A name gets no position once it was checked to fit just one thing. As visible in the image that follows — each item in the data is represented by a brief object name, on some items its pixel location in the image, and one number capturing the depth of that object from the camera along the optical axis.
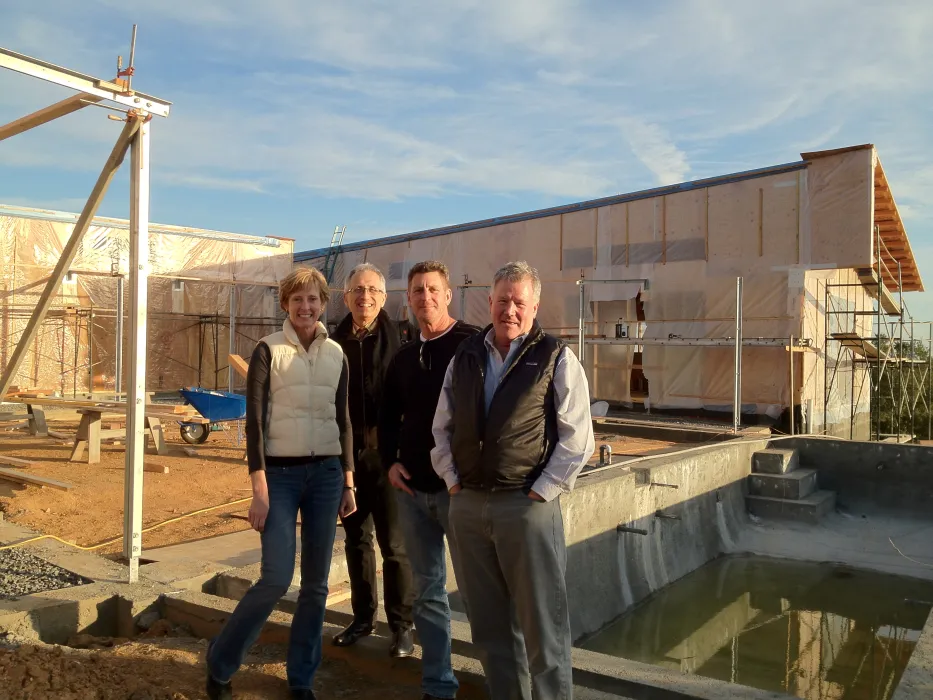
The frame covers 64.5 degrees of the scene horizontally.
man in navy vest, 2.65
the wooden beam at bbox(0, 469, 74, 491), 7.82
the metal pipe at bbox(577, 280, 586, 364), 15.83
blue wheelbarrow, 12.23
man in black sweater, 3.09
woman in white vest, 2.93
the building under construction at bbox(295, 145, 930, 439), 16.56
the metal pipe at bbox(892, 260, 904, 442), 17.25
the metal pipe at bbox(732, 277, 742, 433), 12.44
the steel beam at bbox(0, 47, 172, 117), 3.91
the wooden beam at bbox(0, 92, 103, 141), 4.29
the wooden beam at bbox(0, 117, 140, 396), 4.38
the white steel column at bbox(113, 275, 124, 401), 16.95
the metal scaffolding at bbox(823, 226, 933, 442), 17.77
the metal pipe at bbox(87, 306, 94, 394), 20.31
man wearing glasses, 3.56
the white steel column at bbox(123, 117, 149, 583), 4.32
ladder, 28.47
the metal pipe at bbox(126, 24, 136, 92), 4.21
